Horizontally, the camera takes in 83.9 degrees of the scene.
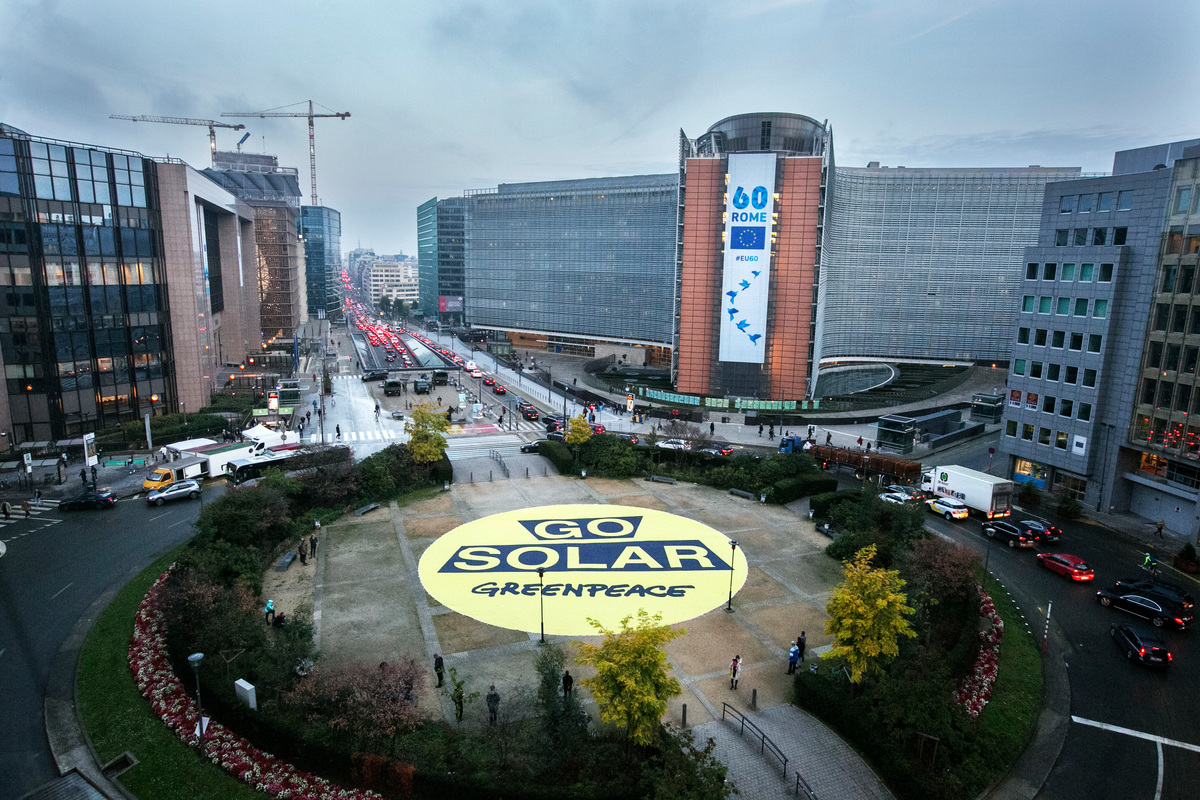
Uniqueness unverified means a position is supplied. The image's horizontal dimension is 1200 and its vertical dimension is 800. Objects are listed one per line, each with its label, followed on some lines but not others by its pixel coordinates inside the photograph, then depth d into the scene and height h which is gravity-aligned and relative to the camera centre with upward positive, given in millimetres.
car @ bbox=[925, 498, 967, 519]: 43406 -13439
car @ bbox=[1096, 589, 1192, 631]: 29641 -13635
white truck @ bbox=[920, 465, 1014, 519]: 42812 -12289
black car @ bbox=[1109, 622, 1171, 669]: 26422 -13639
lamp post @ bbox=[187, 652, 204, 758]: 18688 -10429
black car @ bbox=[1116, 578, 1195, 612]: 30453 -13285
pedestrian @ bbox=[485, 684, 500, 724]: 21391 -13041
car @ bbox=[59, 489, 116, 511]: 42625 -13718
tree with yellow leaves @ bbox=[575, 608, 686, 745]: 18984 -11117
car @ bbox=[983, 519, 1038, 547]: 38719 -13451
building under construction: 133250 +6496
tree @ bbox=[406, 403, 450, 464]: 47188 -10320
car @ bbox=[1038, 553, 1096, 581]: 34625 -13674
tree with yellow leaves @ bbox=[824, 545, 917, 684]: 22422 -10812
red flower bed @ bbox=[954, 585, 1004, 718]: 23516 -13934
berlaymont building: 81312 +5711
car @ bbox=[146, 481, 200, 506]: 43875 -13549
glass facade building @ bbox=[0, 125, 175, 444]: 54500 -208
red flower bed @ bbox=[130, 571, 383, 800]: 19250 -14012
